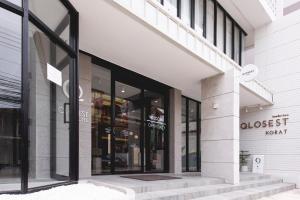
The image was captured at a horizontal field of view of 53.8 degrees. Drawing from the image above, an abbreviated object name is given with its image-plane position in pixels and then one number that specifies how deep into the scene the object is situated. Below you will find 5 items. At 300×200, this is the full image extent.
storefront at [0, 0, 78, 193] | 3.63
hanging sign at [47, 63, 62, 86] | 4.41
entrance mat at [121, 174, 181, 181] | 6.56
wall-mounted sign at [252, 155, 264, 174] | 10.68
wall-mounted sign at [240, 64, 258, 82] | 7.57
